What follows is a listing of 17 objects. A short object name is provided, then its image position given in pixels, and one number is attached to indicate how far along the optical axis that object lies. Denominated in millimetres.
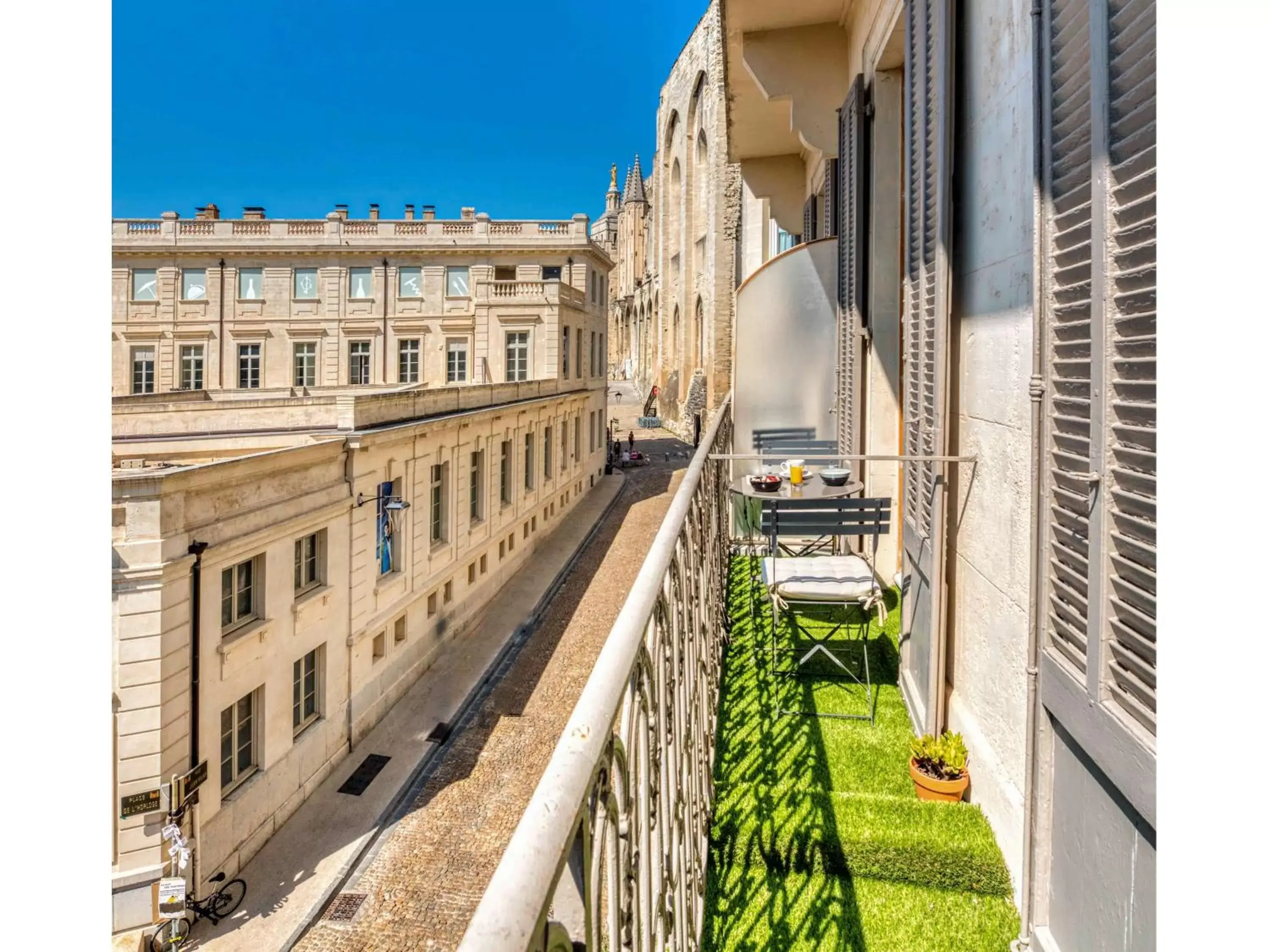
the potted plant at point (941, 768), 3602
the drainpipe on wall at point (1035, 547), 2703
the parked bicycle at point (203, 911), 8898
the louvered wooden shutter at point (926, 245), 4008
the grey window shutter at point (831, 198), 9055
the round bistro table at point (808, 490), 5289
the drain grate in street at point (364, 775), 12297
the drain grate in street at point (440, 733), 13641
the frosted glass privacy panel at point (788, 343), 8602
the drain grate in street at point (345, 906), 9281
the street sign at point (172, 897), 8789
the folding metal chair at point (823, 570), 4617
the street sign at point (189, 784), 9156
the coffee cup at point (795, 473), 5523
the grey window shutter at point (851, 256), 6934
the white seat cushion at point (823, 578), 4609
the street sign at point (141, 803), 8750
